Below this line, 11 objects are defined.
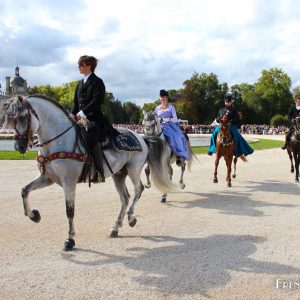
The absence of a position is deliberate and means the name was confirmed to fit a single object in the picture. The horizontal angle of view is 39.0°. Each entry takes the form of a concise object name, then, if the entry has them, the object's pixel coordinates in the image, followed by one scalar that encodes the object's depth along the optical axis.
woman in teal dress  14.15
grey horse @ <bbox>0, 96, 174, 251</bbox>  6.34
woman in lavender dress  11.84
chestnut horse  13.77
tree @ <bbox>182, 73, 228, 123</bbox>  92.38
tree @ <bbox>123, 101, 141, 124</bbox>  130.12
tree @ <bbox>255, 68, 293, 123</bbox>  91.94
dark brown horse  14.59
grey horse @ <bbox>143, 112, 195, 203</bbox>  11.19
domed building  145.50
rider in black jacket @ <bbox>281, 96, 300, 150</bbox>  15.05
